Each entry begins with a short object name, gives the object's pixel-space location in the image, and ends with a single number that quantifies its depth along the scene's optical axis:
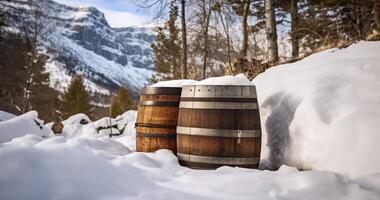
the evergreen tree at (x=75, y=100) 26.38
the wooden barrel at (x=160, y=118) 3.44
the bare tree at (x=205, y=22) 10.55
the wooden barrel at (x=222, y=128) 2.80
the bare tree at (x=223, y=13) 9.37
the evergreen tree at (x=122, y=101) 24.73
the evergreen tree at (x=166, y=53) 24.91
